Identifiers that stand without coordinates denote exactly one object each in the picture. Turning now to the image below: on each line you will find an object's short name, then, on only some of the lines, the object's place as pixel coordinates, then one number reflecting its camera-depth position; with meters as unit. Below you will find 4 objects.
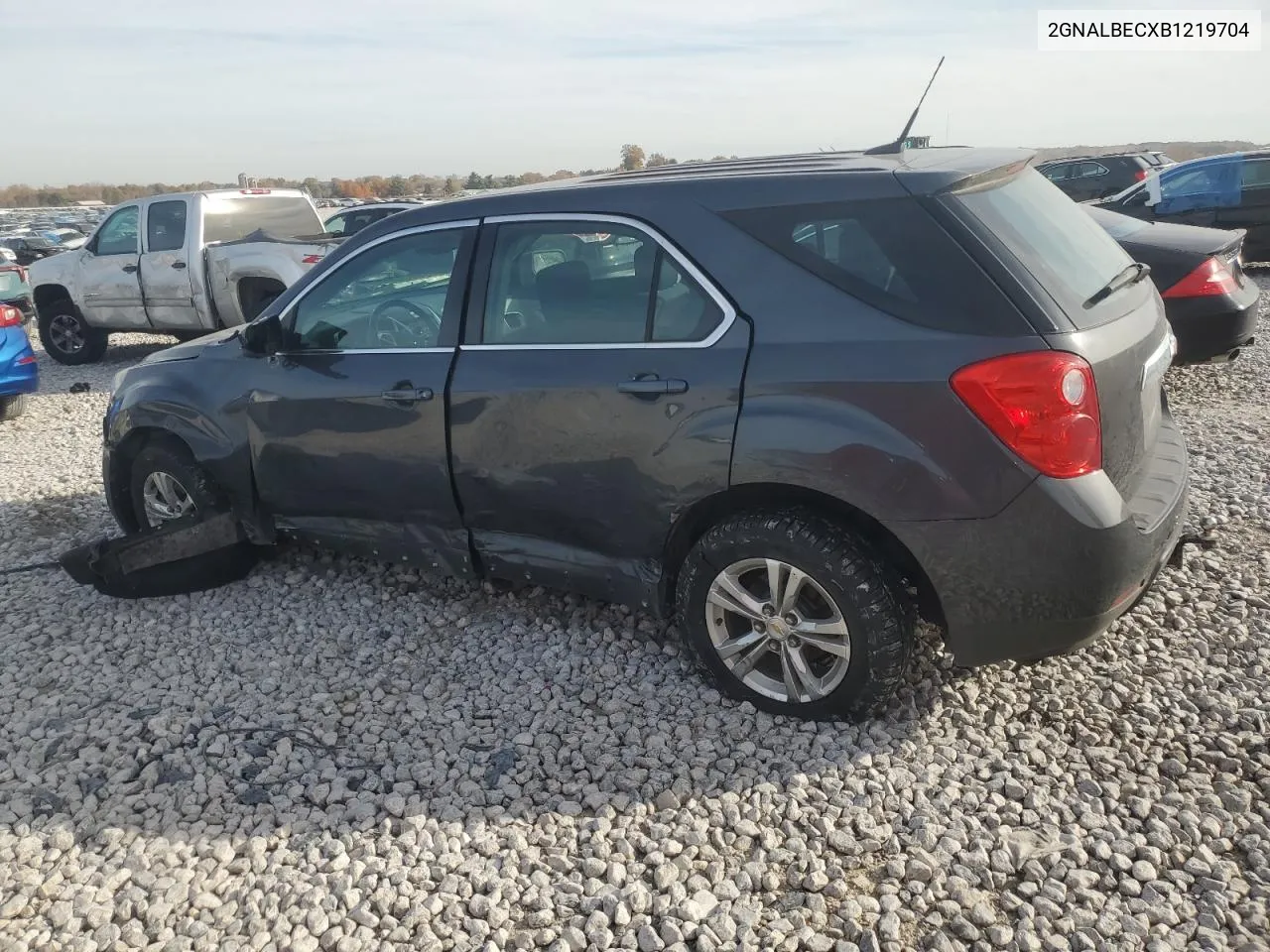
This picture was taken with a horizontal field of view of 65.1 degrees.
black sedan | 6.58
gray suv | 2.88
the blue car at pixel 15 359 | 8.39
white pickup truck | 10.30
